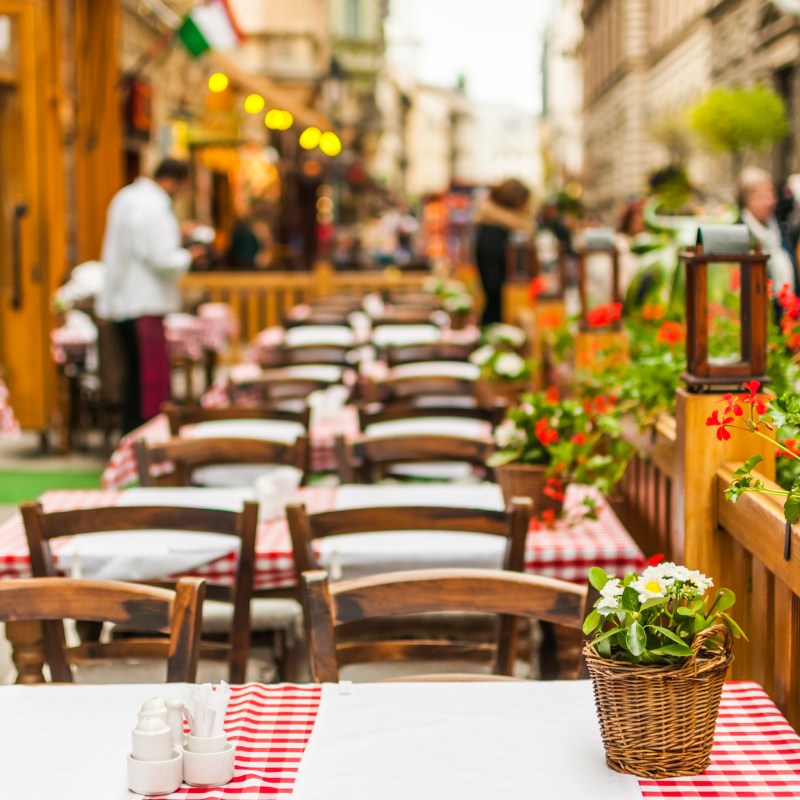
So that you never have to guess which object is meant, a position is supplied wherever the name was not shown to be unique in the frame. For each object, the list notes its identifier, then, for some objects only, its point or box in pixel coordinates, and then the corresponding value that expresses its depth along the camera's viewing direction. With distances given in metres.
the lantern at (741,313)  3.29
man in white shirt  9.15
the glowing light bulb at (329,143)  18.61
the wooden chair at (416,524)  3.42
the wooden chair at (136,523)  3.45
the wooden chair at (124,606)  2.74
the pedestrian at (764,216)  7.59
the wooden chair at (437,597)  2.77
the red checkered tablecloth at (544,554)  3.75
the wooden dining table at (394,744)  2.12
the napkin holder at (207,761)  2.14
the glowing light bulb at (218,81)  17.22
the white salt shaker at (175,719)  2.17
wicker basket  2.11
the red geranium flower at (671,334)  4.50
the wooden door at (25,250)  10.27
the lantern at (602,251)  6.91
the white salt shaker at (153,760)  2.11
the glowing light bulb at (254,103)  17.61
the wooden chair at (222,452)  4.71
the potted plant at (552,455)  4.02
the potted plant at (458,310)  11.70
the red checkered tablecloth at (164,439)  5.56
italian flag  13.77
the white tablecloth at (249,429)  5.71
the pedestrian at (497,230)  12.06
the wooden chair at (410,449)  4.70
